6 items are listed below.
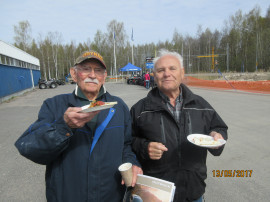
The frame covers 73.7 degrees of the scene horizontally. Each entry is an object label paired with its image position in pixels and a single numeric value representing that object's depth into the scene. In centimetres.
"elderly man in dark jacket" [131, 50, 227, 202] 170
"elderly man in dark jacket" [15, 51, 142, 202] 126
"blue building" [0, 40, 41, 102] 1423
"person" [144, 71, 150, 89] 1909
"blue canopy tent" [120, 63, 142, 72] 2914
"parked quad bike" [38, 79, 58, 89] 2578
